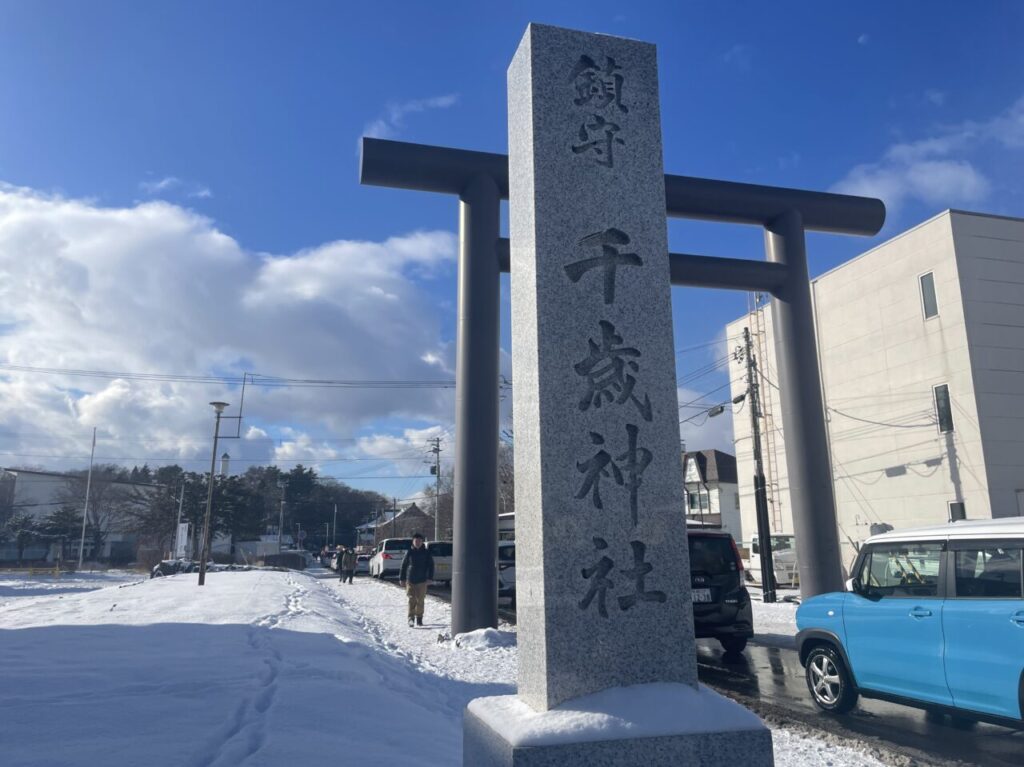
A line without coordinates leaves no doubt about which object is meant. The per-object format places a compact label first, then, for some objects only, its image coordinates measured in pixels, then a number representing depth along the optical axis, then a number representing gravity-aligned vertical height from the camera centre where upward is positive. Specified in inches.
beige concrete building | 796.0 +189.9
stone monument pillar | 135.6 +20.4
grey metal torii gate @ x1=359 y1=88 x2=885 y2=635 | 462.6 +162.6
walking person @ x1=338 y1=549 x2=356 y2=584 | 1286.9 -39.2
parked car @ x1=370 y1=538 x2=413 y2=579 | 1339.8 -27.0
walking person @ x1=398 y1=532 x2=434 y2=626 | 580.7 -25.4
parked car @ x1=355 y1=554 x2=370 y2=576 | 1678.4 -47.0
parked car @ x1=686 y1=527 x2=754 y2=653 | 415.5 -28.8
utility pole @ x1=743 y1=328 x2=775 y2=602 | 781.9 +7.9
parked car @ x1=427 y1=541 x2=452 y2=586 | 1093.6 -25.3
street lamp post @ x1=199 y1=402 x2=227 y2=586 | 912.8 +54.4
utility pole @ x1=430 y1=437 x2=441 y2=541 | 1894.4 +160.6
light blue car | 223.8 -29.4
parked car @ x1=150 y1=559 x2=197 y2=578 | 1532.5 -51.9
